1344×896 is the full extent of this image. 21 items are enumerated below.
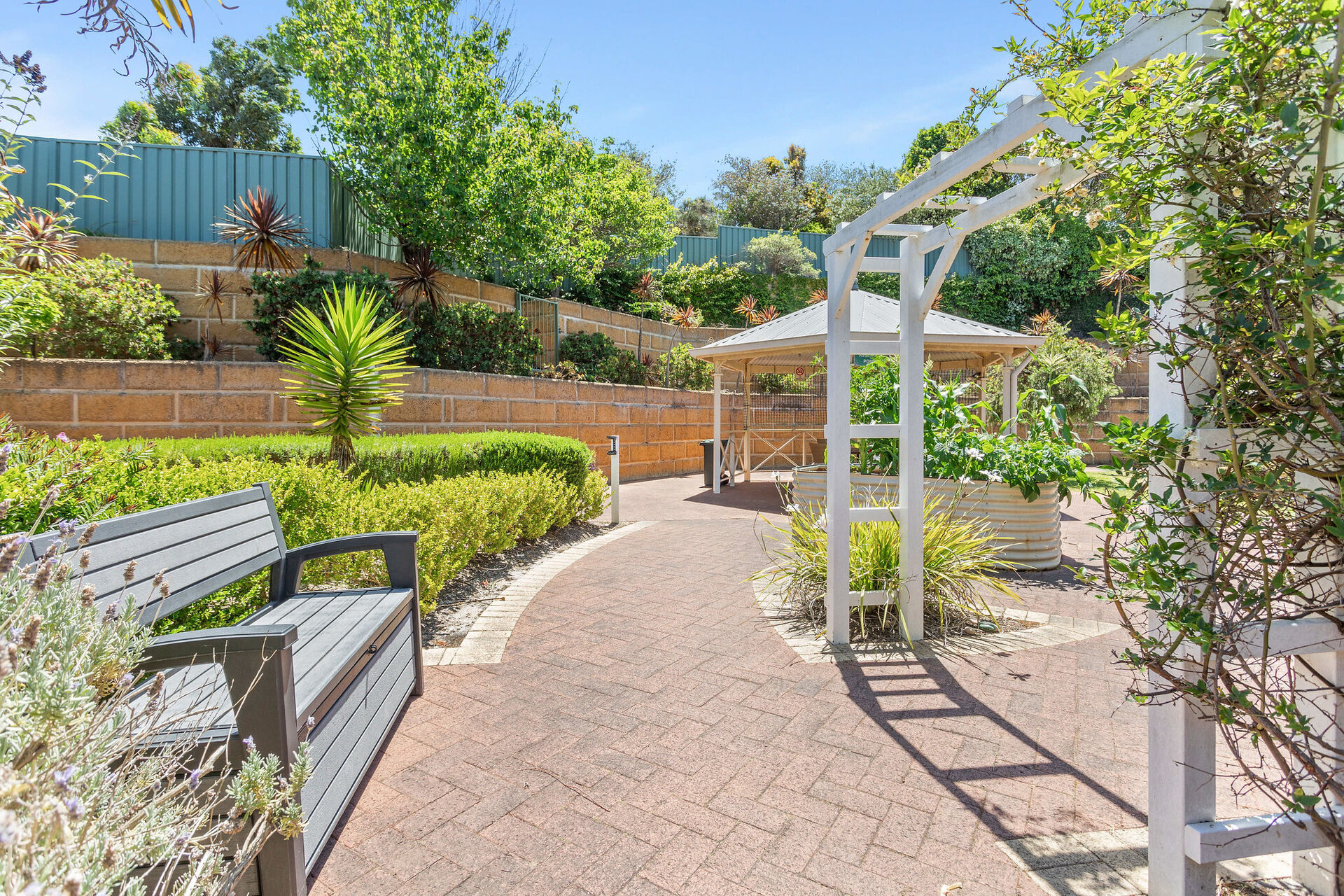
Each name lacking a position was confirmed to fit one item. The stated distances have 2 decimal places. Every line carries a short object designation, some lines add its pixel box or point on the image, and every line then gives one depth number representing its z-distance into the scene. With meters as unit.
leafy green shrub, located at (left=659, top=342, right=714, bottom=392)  14.13
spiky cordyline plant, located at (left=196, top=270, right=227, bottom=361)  7.53
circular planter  5.41
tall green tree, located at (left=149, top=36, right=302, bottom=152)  18.95
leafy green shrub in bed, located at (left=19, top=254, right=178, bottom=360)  5.95
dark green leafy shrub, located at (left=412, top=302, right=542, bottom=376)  8.73
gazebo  8.60
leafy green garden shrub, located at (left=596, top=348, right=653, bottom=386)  11.92
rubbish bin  10.83
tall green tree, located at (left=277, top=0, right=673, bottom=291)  8.48
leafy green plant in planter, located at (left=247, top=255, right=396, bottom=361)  7.26
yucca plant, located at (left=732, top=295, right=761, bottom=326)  17.55
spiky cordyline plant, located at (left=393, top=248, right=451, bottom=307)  8.71
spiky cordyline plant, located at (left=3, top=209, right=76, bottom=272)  5.10
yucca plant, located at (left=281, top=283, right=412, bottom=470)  4.69
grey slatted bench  1.60
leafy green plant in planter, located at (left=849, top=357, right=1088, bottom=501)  5.39
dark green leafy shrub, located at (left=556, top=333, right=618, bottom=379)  11.49
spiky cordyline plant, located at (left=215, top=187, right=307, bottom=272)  7.51
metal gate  10.66
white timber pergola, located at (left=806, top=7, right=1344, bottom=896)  1.58
